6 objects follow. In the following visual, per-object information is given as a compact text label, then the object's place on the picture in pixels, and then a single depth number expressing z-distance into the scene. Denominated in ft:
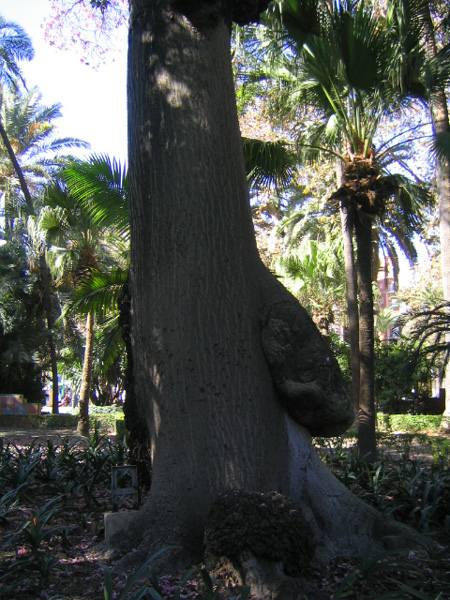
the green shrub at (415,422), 59.62
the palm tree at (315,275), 64.03
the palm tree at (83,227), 31.68
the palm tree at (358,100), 26.48
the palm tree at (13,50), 71.09
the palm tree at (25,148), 90.07
